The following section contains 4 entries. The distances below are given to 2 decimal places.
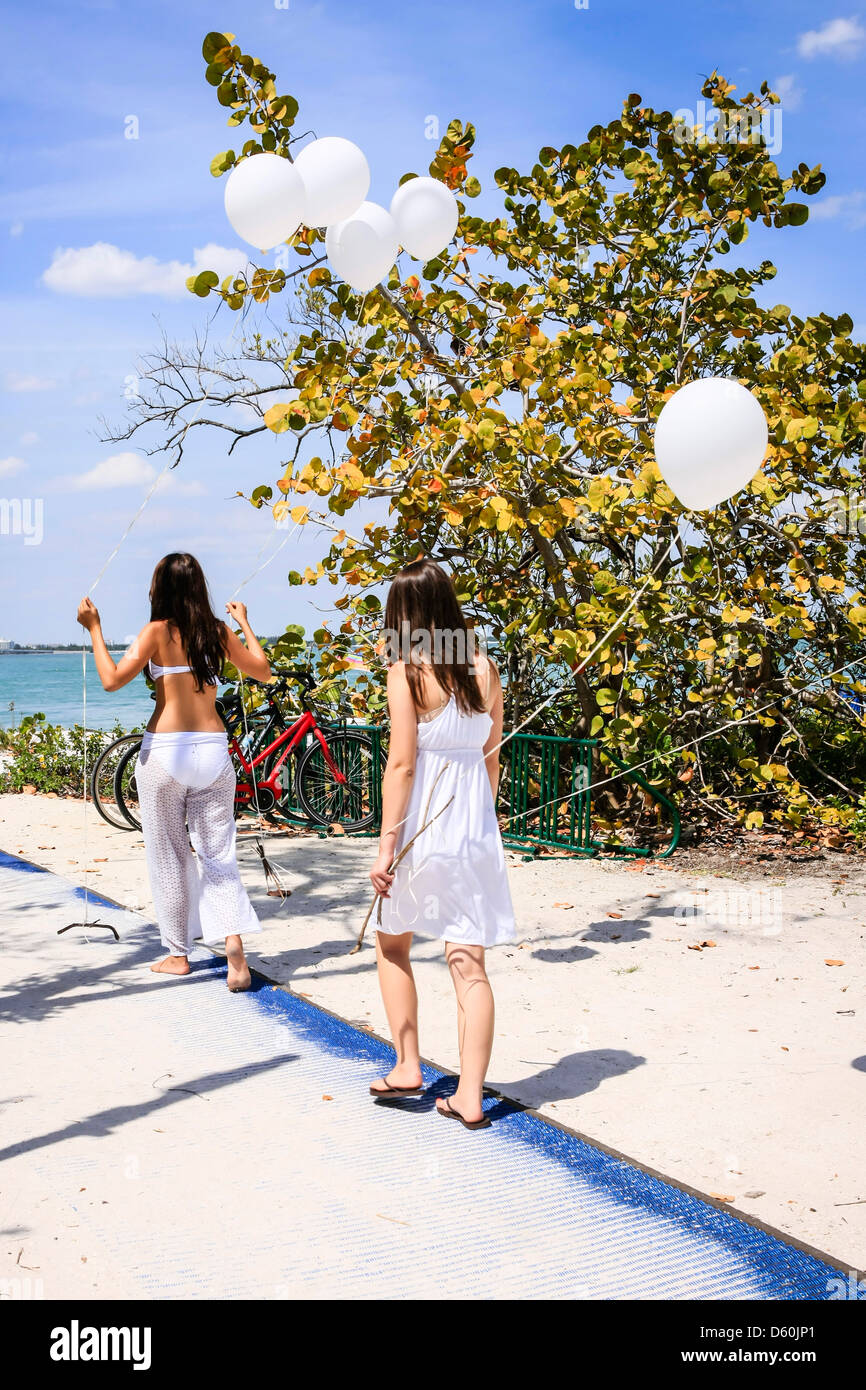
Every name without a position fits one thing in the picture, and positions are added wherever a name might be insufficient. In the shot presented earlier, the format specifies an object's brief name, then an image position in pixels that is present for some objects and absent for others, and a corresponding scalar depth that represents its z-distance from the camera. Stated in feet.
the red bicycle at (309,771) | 28.58
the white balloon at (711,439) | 14.96
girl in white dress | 11.36
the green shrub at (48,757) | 39.11
